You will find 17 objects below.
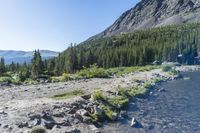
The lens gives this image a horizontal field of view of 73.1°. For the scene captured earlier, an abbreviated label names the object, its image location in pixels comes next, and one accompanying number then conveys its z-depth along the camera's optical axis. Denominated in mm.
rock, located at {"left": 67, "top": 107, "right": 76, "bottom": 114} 15061
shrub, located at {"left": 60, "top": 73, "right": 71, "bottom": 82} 33796
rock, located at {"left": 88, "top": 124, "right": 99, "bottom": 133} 13244
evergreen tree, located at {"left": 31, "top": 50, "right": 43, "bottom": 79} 42409
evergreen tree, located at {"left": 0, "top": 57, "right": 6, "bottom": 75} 46815
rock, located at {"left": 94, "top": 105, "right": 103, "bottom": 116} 15161
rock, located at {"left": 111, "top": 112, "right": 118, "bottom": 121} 15025
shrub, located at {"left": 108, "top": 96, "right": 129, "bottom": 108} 17605
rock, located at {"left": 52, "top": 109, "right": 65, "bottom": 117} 14379
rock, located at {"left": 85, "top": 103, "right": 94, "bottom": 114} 15557
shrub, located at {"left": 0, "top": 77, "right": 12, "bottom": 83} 32939
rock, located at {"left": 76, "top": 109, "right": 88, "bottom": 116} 14925
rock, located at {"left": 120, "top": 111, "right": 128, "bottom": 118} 15772
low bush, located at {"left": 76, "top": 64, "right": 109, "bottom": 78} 37503
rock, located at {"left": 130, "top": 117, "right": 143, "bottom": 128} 14234
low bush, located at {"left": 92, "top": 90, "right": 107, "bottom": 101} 18138
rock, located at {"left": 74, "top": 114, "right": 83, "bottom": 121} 14397
